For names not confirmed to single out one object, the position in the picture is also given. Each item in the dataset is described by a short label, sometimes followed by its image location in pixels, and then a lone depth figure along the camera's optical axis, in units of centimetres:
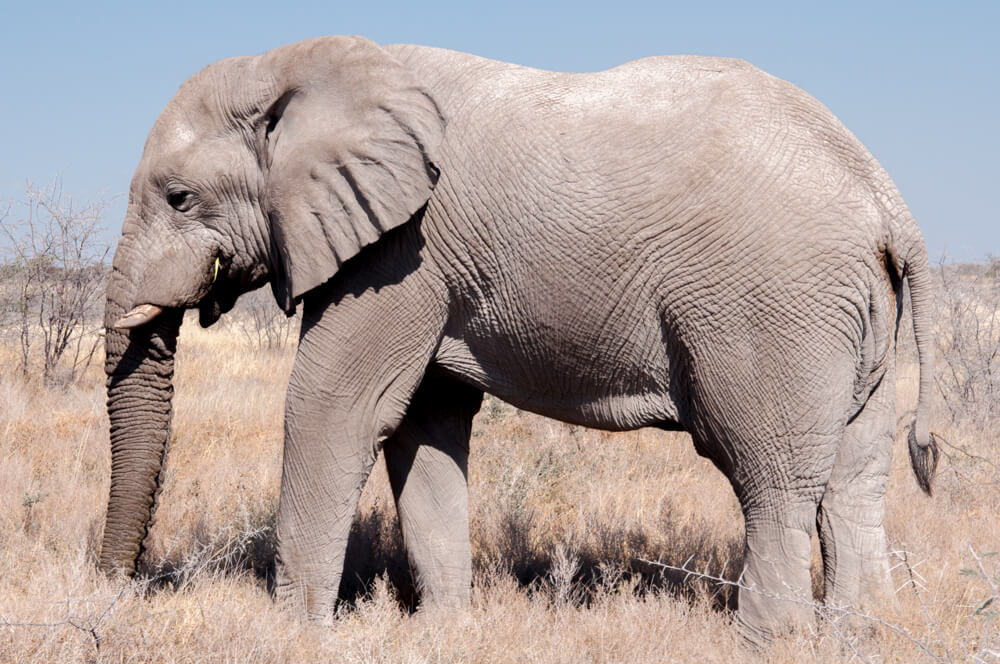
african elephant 736
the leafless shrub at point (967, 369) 1887
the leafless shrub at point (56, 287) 2037
